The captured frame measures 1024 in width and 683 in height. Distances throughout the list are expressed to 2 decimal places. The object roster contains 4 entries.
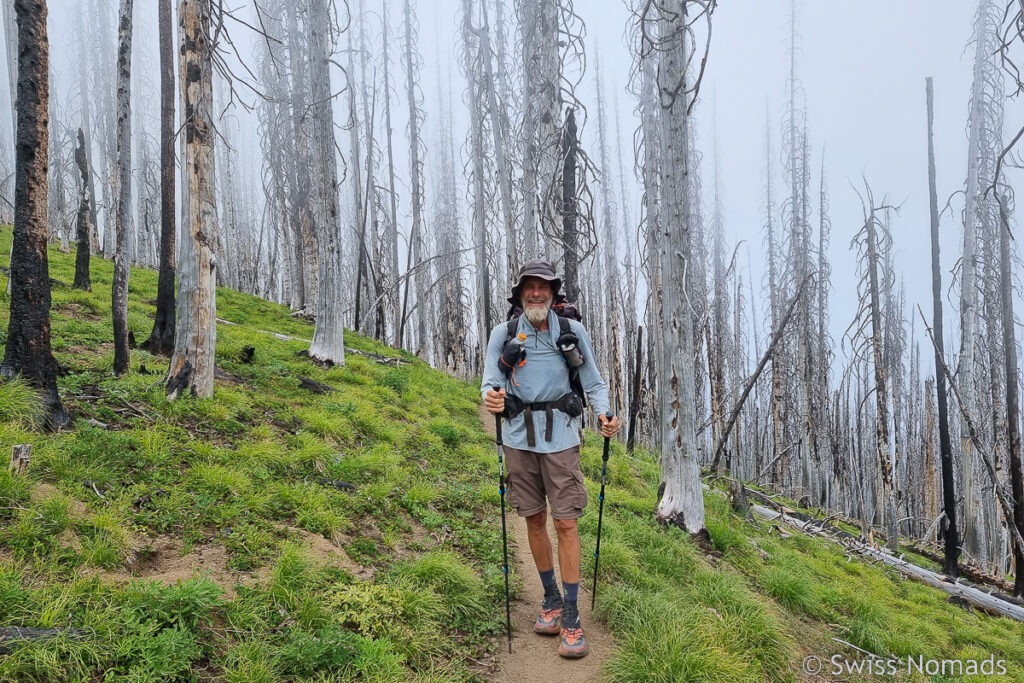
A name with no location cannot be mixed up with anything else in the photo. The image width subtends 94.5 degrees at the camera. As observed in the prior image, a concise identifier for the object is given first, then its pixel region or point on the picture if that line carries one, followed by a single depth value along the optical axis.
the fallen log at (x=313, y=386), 7.50
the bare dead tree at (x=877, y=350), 10.77
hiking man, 3.18
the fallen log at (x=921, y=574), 7.72
